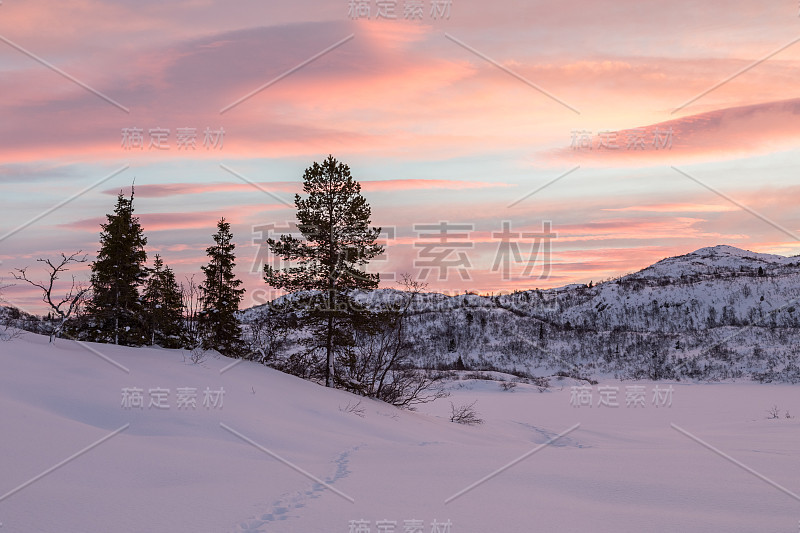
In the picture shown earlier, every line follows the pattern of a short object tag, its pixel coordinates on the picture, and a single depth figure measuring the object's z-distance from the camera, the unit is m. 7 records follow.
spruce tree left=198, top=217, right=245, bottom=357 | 34.72
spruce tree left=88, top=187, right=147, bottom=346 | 26.73
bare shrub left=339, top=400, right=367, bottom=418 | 17.77
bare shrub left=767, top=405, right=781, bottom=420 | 23.94
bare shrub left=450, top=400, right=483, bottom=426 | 22.98
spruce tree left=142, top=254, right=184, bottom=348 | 27.13
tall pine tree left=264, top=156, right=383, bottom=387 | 24.89
